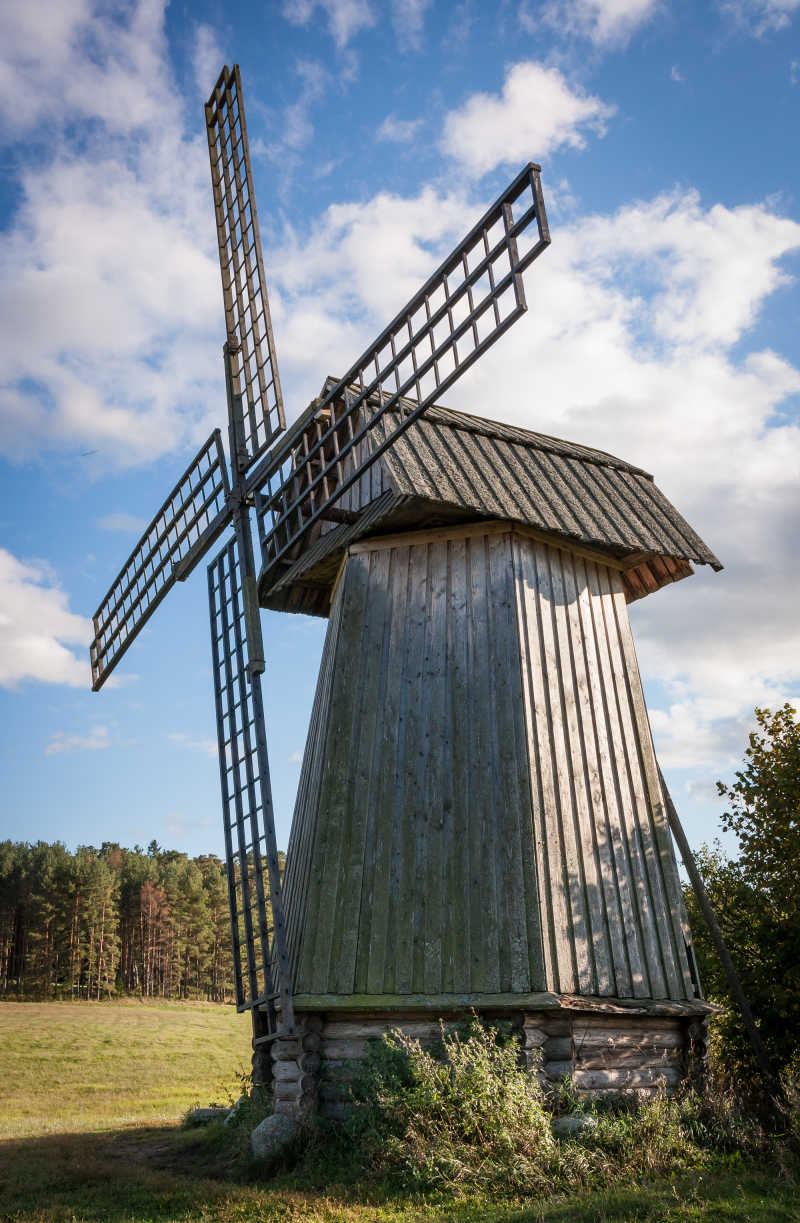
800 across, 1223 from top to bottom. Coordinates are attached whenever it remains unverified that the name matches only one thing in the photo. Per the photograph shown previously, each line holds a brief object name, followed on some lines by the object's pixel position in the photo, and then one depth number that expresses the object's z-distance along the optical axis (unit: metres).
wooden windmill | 9.09
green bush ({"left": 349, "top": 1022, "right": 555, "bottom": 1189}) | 7.37
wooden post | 10.26
